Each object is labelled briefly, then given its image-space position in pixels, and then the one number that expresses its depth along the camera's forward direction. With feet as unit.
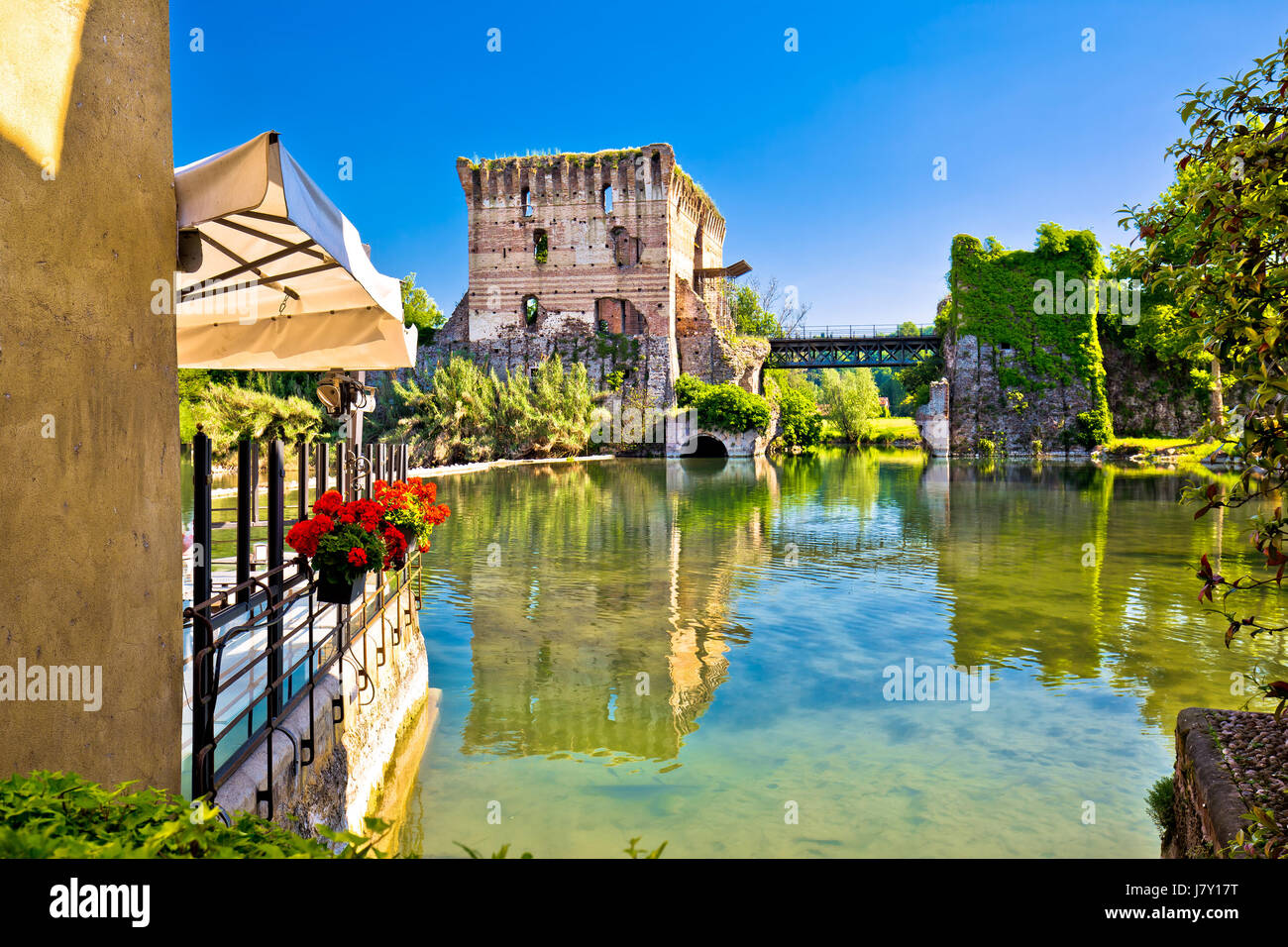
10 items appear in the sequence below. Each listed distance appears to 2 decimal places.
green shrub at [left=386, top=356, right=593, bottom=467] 111.24
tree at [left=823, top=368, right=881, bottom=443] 167.22
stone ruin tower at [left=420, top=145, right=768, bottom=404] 130.41
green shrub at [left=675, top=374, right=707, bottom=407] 131.75
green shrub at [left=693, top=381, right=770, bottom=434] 129.39
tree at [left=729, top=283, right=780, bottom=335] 191.21
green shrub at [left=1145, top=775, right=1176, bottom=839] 14.02
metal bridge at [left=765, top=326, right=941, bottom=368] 146.72
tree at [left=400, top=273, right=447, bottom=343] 170.71
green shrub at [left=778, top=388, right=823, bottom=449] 143.54
